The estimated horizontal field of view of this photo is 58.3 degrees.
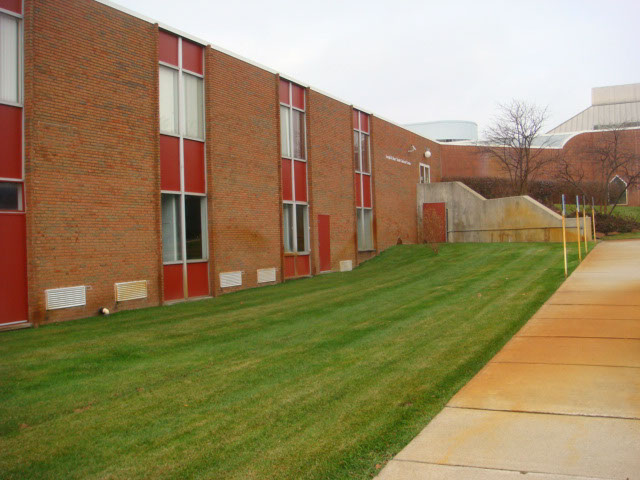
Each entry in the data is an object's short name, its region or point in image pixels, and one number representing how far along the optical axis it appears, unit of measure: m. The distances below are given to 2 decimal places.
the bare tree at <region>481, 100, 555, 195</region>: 34.25
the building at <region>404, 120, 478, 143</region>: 55.16
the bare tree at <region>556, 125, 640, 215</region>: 36.16
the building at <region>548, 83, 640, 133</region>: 57.94
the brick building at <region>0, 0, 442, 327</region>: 11.76
